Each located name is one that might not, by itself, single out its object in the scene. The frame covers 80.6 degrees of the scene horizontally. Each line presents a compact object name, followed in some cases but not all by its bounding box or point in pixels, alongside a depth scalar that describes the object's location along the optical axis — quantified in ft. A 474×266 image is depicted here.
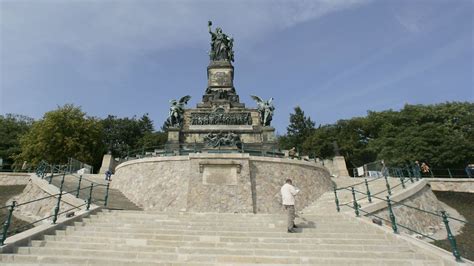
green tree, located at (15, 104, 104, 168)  98.94
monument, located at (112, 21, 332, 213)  45.57
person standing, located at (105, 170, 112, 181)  67.77
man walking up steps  28.35
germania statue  106.93
